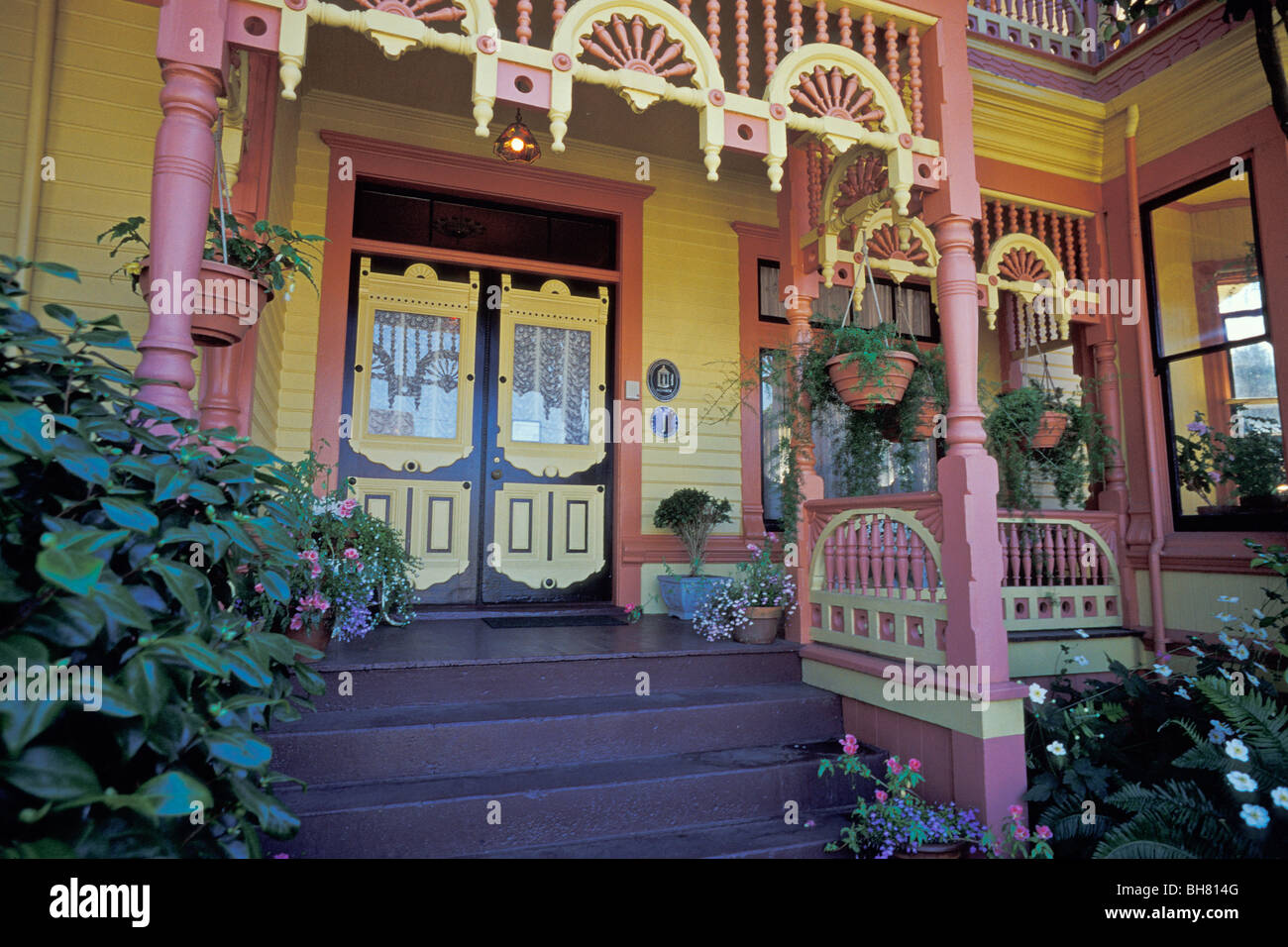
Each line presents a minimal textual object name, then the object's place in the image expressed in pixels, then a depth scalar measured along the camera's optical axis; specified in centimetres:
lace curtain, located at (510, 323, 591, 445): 521
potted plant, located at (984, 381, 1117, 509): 425
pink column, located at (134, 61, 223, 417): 204
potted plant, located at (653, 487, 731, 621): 502
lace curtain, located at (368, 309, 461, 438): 491
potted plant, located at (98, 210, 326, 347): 221
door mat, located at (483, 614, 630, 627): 434
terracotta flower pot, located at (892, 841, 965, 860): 236
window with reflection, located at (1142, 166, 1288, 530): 423
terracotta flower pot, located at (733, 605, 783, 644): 361
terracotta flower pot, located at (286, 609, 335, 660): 317
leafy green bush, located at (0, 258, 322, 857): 91
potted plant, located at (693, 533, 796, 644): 363
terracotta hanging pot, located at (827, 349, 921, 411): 326
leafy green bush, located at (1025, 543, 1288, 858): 214
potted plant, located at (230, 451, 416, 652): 313
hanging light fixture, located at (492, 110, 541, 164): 451
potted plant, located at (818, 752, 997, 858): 239
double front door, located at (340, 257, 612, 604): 486
